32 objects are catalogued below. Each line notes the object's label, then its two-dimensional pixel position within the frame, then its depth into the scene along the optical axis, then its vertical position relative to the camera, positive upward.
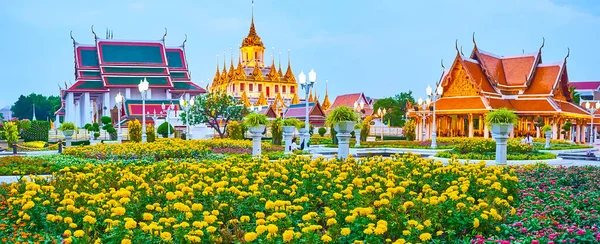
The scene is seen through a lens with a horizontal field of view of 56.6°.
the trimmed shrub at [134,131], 24.30 -0.82
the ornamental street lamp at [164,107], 44.30 +0.44
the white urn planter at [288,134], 19.52 -0.79
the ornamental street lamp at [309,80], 17.67 +1.03
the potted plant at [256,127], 16.81 -0.47
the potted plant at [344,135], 13.71 -0.57
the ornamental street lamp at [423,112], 33.74 +0.00
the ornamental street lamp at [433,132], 23.32 -0.91
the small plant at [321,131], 39.94 -1.36
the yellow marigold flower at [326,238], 4.77 -1.08
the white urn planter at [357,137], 26.38 -1.22
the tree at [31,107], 91.50 +0.87
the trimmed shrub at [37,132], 33.72 -1.20
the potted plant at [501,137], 14.05 -0.65
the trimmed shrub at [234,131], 27.25 -0.92
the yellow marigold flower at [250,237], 4.48 -1.01
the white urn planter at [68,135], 21.77 -0.90
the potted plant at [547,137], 25.35 -1.16
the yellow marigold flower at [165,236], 4.56 -1.01
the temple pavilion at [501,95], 33.34 +1.09
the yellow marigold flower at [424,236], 4.89 -1.10
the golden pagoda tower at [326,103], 77.12 +1.27
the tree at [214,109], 37.66 +0.22
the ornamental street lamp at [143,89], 23.52 +0.98
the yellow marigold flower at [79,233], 4.90 -1.07
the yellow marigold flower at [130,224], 4.76 -0.96
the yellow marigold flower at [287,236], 4.52 -1.01
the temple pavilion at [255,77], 77.19 +5.03
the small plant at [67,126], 23.19 -0.58
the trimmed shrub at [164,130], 35.19 -1.12
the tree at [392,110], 59.78 +0.23
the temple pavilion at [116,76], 52.16 +3.46
